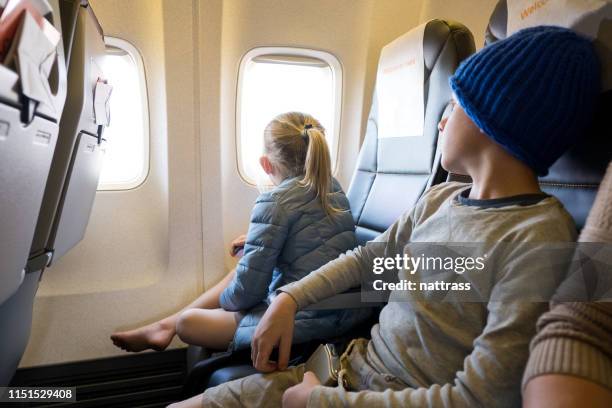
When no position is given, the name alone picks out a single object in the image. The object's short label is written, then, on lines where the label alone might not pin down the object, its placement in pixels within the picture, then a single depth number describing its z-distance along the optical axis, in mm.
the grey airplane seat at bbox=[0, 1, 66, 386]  542
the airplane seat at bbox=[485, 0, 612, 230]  747
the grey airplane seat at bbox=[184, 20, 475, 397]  1178
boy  613
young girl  1300
